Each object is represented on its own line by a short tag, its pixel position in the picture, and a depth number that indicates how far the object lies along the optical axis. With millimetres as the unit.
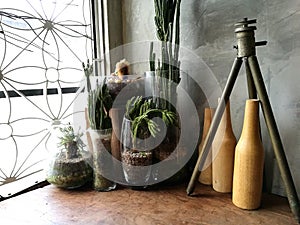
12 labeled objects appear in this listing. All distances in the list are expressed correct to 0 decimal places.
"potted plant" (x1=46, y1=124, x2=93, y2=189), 714
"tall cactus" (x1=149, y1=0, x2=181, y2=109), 775
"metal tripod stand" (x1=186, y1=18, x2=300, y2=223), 562
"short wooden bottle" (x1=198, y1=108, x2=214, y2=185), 751
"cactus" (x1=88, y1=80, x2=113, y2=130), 748
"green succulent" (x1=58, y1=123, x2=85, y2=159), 738
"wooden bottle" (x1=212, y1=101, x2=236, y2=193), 687
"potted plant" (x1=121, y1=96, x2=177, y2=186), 713
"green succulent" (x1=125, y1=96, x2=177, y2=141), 716
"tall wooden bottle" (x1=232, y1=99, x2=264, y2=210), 599
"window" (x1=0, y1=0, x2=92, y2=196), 790
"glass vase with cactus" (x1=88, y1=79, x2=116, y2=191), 736
